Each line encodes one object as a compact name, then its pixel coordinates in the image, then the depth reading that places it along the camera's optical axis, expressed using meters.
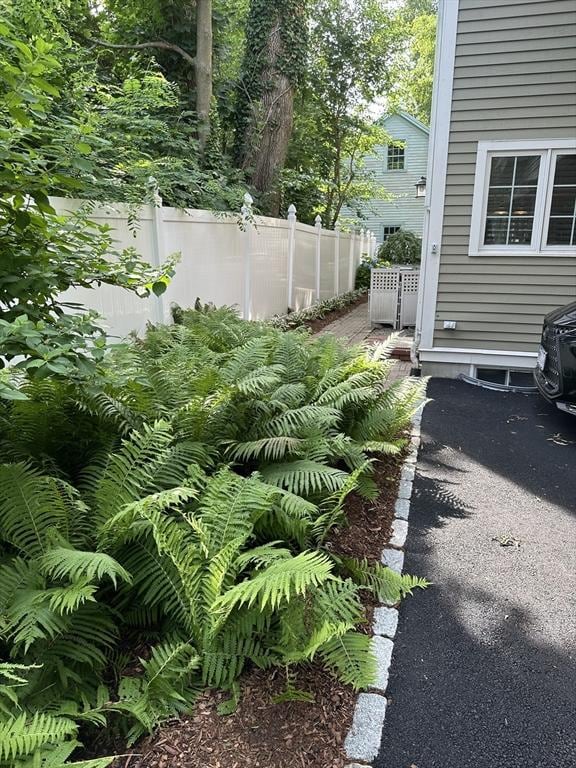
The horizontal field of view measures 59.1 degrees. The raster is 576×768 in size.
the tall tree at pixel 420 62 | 22.73
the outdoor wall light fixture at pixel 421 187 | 10.66
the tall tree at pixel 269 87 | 9.48
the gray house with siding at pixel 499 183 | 5.57
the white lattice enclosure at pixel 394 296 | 9.36
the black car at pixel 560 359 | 4.21
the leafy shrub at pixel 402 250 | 13.79
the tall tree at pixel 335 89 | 12.98
